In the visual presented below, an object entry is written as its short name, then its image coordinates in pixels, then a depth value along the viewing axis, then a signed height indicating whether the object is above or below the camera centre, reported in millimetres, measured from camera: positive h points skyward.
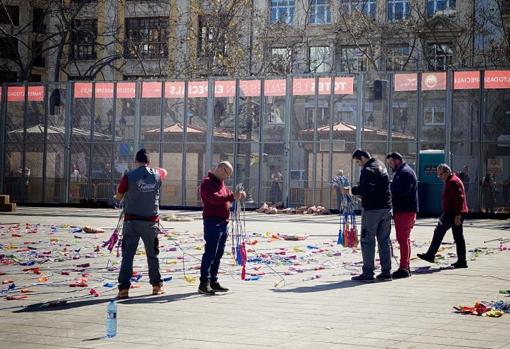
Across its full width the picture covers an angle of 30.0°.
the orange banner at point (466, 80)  40281 +4491
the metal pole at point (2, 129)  46938 +2389
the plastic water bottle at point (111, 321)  8477 -1280
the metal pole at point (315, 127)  42719 +2514
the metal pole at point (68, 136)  46000 +2065
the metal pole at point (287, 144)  43031 +1746
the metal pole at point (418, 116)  40969 +2961
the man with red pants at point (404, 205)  14862 -322
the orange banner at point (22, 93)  46938 +4177
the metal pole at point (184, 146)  44344 +1629
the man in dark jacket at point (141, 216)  12070 -461
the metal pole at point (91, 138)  45469 +1967
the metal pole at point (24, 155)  46438 +1115
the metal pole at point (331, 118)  42406 +2908
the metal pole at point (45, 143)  46188 +1714
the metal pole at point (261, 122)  43781 +2734
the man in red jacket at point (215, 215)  12547 -449
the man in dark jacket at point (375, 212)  14383 -428
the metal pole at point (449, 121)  40500 +2733
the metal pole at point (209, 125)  44500 +2622
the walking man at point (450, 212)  16688 -473
